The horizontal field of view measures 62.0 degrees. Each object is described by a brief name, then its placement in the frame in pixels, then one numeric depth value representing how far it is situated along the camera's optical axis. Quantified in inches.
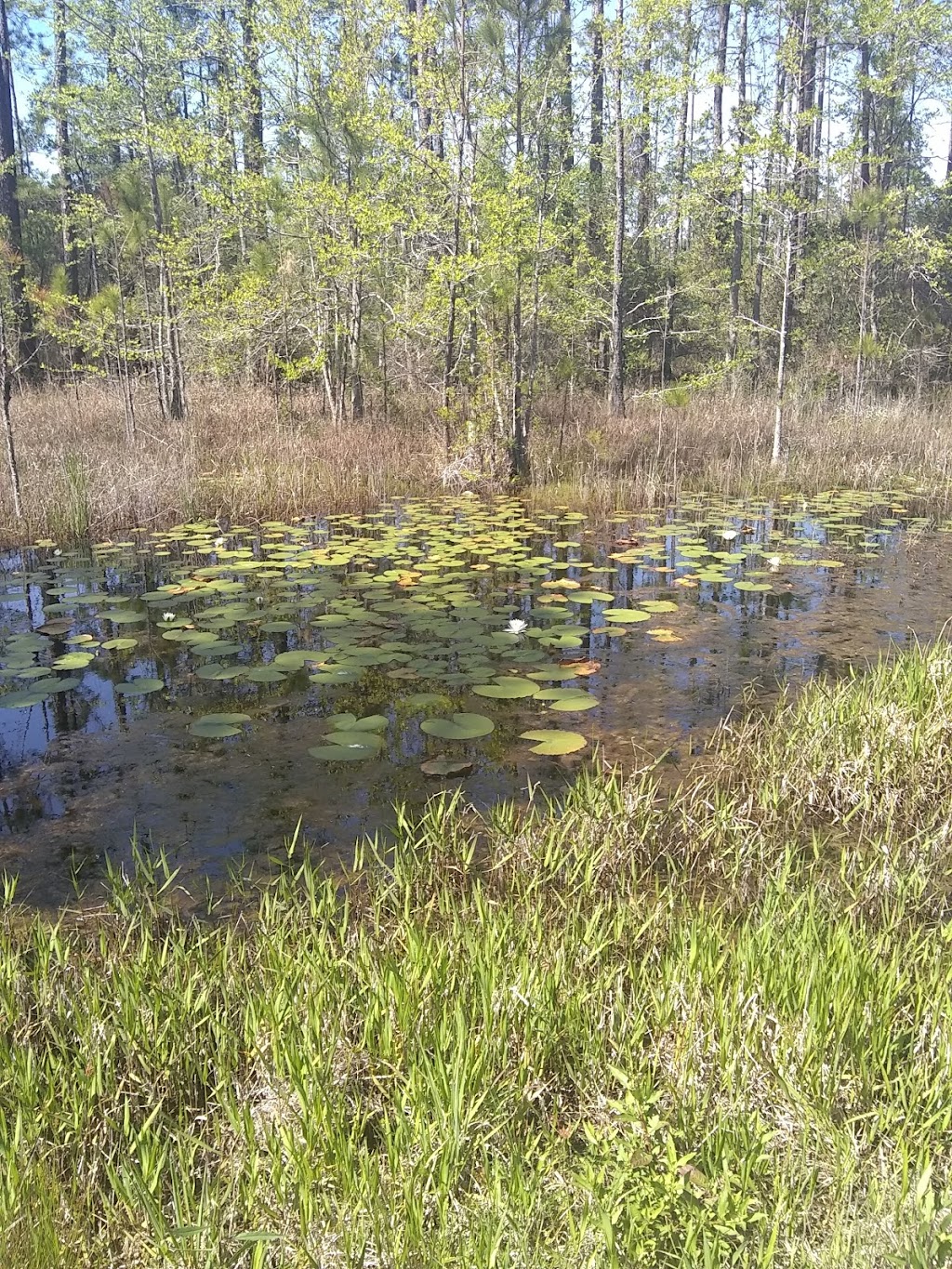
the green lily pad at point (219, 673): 148.8
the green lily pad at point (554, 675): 148.8
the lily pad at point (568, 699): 136.3
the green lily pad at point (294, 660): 154.1
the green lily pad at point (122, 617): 182.4
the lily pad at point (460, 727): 124.4
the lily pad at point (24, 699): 137.5
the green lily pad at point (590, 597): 193.8
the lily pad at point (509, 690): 138.4
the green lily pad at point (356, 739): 123.3
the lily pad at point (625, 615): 181.6
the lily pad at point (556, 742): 121.0
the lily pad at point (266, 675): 147.4
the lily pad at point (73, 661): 155.1
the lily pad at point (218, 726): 128.1
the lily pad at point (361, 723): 128.8
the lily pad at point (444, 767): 116.9
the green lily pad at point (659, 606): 195.9
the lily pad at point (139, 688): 144.4
